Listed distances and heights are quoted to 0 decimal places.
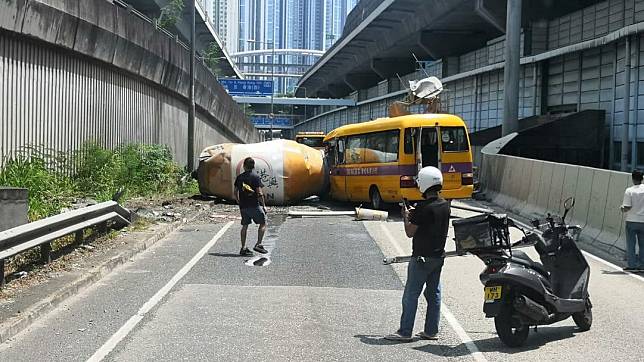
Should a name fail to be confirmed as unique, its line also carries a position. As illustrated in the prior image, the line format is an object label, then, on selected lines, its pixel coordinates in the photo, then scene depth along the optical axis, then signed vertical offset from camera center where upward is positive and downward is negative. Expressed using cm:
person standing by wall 1156 -117
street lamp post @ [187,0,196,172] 2950 +113
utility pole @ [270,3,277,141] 6924 +491
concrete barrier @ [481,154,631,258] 1417 -120
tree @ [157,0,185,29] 3545 +609
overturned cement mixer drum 2227 -93
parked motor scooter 695 -131
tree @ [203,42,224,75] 5768 +709
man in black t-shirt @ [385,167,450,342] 707 -96
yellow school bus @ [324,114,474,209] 1972 -37
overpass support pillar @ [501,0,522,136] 3008 +303
